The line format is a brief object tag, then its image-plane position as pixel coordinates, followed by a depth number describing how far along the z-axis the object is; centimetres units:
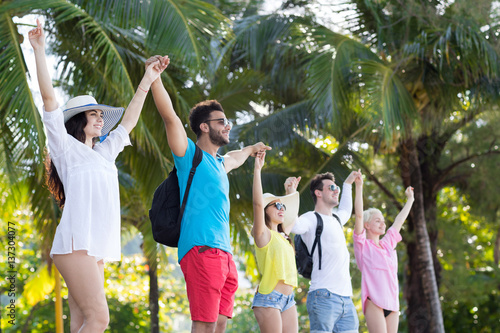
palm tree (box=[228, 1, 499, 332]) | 1016
